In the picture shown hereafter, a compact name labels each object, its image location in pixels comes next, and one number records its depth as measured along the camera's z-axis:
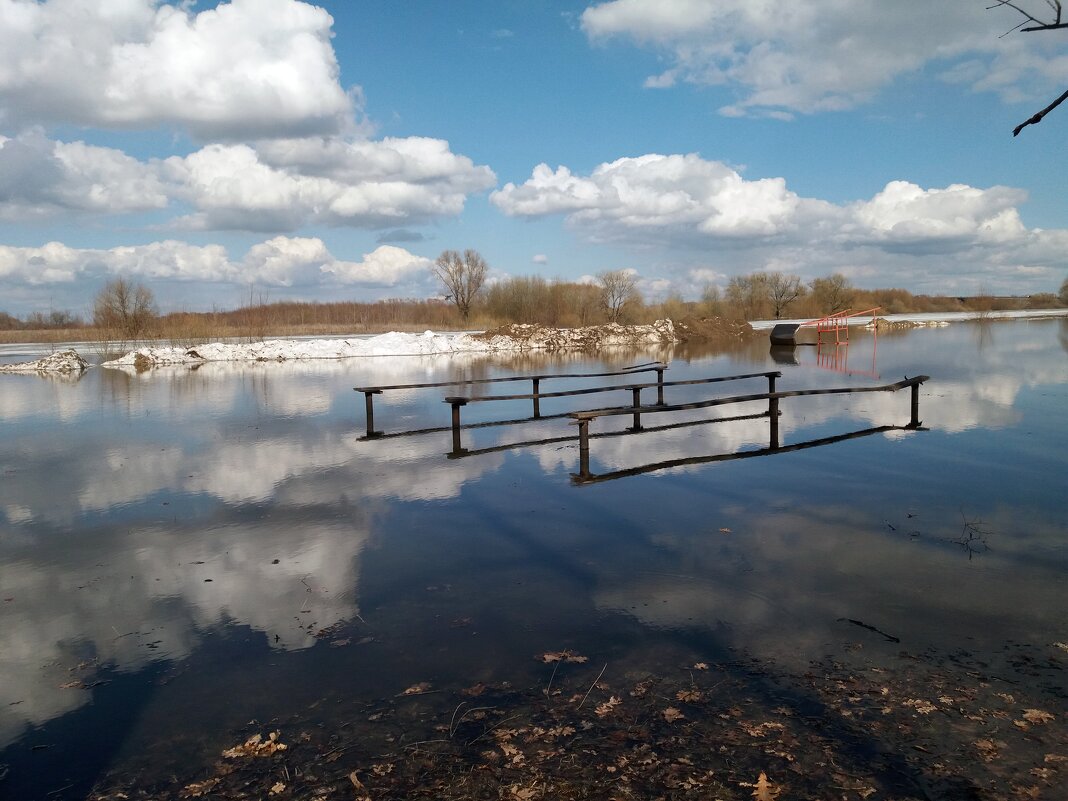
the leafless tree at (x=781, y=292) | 76.38
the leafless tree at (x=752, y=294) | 77.50
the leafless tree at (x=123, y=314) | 41.12
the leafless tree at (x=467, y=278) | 61.88
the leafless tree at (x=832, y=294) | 78.19
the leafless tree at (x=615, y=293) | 60.69
